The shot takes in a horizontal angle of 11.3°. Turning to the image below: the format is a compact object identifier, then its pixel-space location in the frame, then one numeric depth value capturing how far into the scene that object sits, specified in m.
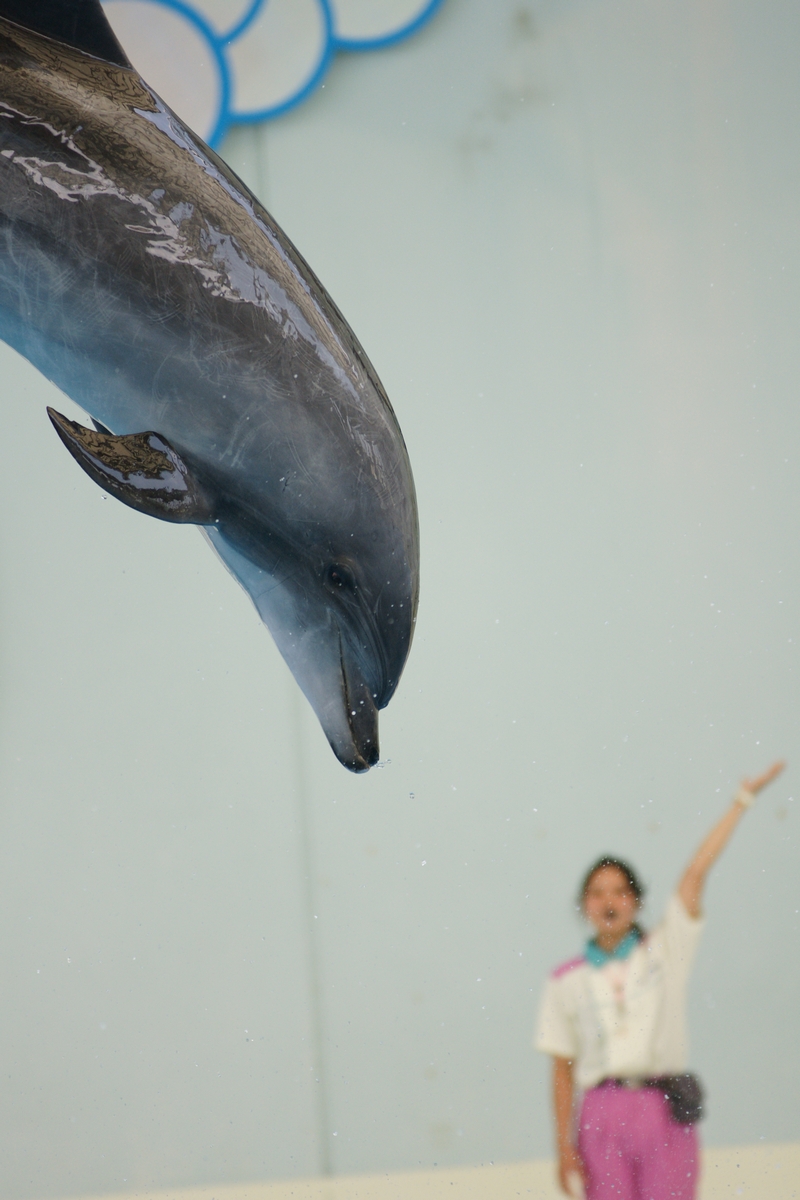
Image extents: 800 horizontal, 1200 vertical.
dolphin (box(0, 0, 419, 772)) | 8.33
